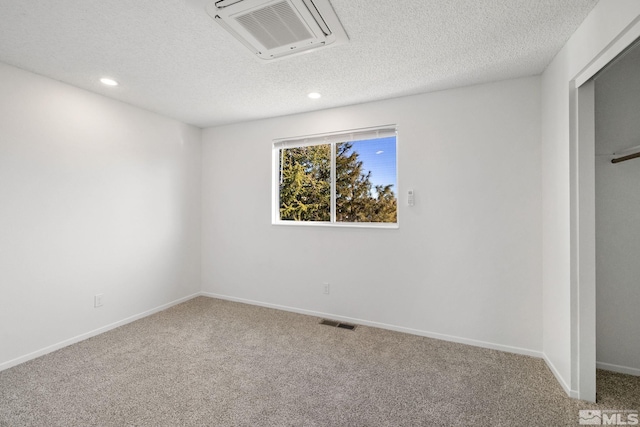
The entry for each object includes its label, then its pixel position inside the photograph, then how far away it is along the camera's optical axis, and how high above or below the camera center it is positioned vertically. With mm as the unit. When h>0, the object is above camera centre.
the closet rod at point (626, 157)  1891 +415
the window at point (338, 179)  3201 +467
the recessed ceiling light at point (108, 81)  2589 +1240
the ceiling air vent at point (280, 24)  1602 +1189
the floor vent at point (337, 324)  3121 -1181
